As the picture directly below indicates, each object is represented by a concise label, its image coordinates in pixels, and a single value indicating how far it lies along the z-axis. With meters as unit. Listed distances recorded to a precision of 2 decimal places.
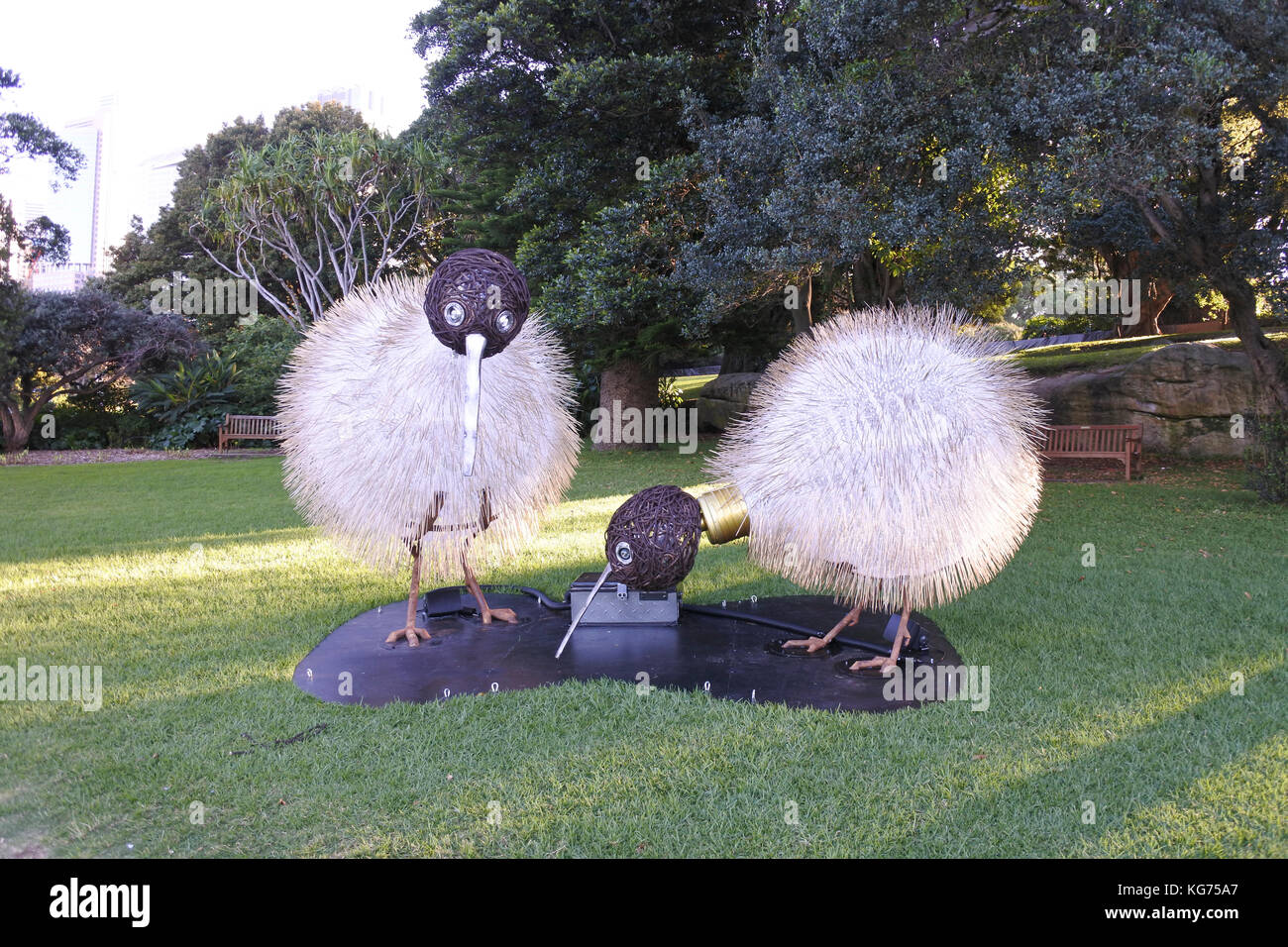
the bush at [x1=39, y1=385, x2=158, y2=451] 21.77
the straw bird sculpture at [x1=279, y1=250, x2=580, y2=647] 4.85
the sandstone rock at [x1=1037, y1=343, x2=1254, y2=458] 13.92
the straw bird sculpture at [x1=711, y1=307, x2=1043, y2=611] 4.31
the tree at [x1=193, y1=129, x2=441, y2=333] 20.48
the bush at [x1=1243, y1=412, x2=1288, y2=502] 10.39
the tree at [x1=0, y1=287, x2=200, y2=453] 20.27
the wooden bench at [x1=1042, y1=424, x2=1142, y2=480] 12.87
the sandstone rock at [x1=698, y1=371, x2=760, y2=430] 19.19
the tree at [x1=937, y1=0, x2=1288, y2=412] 7.88
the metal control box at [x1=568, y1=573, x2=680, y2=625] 6.09
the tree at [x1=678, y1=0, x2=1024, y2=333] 8.98
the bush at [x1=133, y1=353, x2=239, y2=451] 21.33
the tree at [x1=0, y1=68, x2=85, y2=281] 14.49
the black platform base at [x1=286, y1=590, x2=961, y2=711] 4.81
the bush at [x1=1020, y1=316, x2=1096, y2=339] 26.91
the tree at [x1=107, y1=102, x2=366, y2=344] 28.70
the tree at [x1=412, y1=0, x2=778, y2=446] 12.55
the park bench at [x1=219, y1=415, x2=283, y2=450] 20.52
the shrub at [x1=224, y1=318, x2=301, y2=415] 22.42
